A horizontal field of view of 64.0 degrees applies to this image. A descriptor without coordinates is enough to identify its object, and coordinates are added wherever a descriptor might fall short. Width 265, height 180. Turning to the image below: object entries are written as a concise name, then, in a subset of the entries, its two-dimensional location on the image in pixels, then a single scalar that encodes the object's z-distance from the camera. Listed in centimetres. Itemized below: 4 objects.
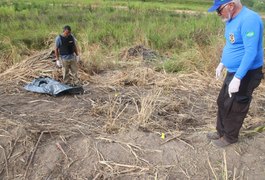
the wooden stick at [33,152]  190
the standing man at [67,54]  337
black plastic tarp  306
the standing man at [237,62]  172
